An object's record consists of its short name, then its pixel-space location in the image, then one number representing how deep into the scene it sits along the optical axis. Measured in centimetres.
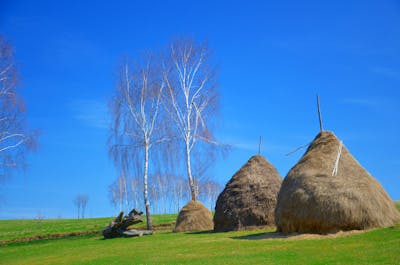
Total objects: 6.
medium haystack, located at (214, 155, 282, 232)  2284
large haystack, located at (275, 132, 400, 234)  1611
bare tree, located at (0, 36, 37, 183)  2723
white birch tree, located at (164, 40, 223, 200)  3234
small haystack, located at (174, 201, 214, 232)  2689
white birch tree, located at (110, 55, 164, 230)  3319
